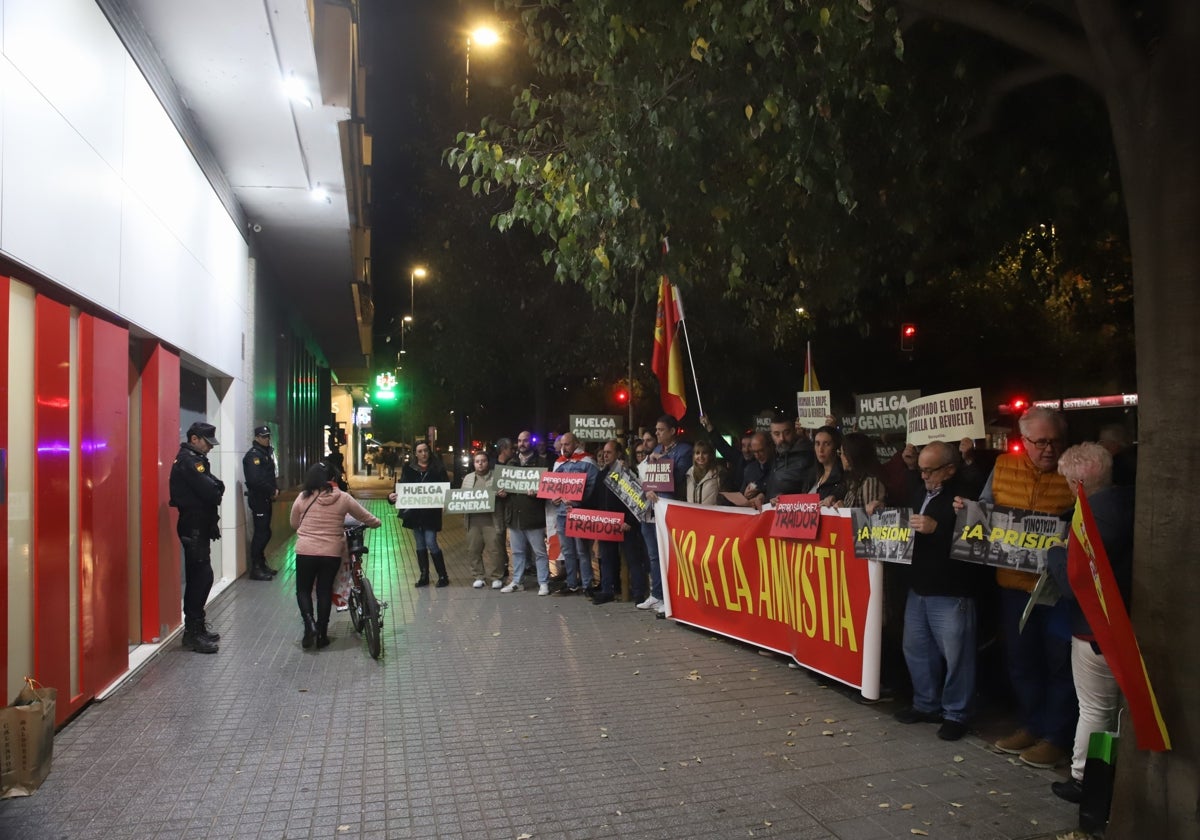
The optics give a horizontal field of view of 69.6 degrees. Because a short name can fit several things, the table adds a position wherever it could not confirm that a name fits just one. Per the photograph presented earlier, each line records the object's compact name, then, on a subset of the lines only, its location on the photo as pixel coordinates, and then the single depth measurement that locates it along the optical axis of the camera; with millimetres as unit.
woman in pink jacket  7969
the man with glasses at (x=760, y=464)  8812
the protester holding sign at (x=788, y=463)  8055
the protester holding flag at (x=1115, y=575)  4242
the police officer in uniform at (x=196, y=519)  7949
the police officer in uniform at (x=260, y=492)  12068
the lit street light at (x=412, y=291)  24334
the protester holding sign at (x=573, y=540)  10891
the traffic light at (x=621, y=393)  22547
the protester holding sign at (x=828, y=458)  7156
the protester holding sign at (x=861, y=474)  6352
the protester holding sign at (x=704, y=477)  8992
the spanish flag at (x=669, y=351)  10445
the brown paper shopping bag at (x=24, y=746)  3717
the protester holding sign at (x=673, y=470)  9562
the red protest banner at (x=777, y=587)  6164
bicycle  7727
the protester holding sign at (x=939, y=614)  5520
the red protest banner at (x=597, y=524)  10148
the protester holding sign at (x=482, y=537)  11492
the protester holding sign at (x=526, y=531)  11156
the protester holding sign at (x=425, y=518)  11609
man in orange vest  5086
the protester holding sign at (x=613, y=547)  10305
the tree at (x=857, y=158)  3691
